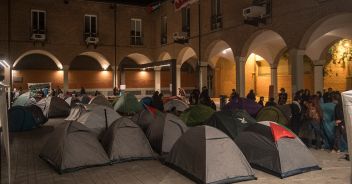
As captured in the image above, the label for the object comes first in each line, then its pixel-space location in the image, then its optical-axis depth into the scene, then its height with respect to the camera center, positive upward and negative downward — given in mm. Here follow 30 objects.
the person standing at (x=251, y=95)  15789 -220
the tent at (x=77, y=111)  12859 -813
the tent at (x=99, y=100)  17578 -470
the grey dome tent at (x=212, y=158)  6449 -1426
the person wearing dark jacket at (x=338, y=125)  8797 -990
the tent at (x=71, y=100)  18845 -513
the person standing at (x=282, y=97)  14812 -307
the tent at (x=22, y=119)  13062 -1111
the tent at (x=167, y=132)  8867 -1152
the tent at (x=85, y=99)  19367 -453
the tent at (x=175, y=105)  15859 -704
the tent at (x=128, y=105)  17359 -751
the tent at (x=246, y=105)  12531 -581
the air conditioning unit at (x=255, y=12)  16094 +4042
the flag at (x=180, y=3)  20359 +5740
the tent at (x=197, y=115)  11578 -887
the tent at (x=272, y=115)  10598 -849
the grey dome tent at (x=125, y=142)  8141 -1341
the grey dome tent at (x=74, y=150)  7448 -1405
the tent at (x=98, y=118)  10430 -886
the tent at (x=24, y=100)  17734 -456
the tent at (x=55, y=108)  17578 -887
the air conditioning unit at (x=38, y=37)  24622 +4309
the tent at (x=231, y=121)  9273 -905
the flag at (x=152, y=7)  27472 +7511
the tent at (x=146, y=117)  10474 -871
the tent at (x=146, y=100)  16484 -482
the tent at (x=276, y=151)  6992 -1388
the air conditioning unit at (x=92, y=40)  26523 +4345
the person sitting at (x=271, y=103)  12488 -495
